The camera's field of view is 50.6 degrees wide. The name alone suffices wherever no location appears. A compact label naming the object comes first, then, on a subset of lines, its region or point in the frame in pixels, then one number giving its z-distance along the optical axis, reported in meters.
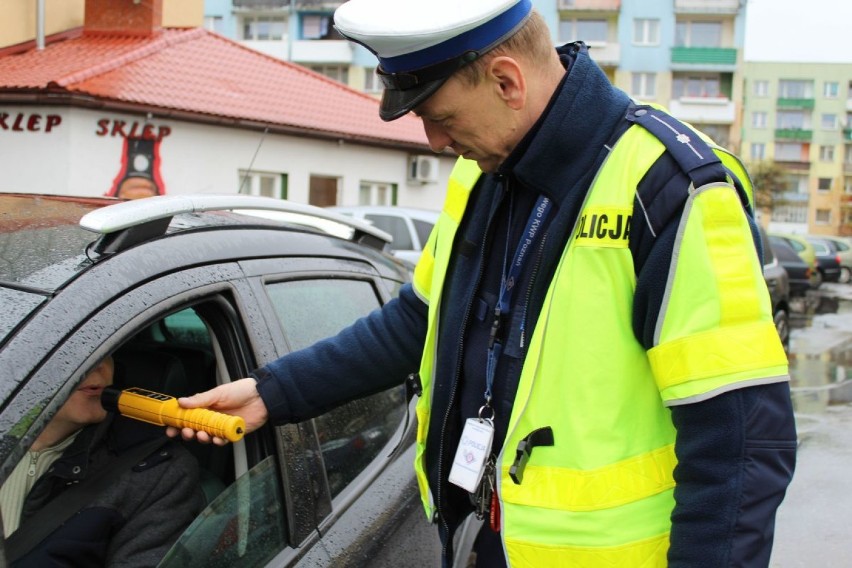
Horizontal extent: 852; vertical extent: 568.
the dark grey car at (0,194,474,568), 1.51
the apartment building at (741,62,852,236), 69.94
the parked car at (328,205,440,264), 11.81
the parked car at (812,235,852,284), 29.19
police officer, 1.39
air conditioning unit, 18.33
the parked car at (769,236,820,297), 17.97
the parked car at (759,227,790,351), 10.06
